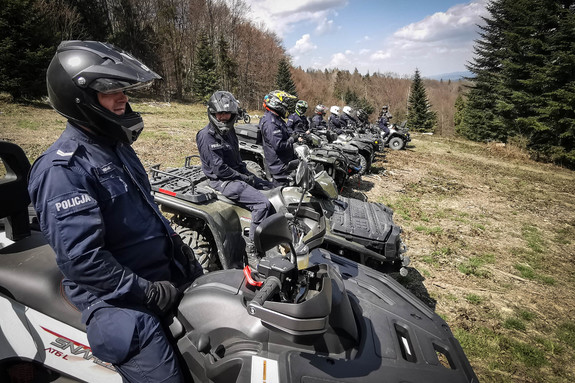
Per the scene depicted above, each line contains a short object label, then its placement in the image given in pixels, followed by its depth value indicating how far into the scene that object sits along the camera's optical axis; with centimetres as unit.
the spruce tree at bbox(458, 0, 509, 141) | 2227
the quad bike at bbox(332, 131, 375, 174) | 934
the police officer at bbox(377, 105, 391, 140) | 1558
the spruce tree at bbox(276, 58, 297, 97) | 3269
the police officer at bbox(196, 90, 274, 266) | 392
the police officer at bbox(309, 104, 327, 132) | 1341
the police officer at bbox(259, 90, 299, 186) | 577
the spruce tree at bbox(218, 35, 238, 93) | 3300
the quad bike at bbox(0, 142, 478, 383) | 149
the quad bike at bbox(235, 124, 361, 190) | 680
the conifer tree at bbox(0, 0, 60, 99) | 1520
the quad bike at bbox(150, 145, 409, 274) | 354
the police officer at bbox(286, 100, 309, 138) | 1023
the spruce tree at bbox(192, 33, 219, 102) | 3039
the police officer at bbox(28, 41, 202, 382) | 159
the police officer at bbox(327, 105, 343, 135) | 1342
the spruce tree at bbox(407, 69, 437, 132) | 3161
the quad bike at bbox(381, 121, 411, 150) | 1541
